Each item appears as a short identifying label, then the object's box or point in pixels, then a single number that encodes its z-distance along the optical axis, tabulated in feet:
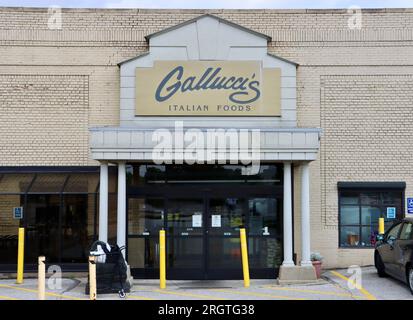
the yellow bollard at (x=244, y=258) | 43.37
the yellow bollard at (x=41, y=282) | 36.11
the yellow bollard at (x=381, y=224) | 49.96
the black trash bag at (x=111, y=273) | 40.83
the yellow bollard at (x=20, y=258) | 46.19
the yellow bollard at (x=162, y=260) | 43.24
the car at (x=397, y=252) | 38.27
